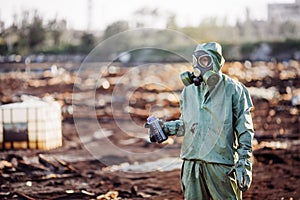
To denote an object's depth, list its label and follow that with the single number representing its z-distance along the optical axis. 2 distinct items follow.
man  5.39
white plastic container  14.88
